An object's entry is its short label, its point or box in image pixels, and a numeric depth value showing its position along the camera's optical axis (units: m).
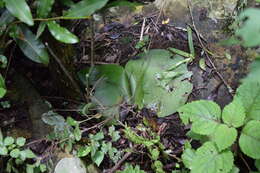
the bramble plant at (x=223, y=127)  1.23
